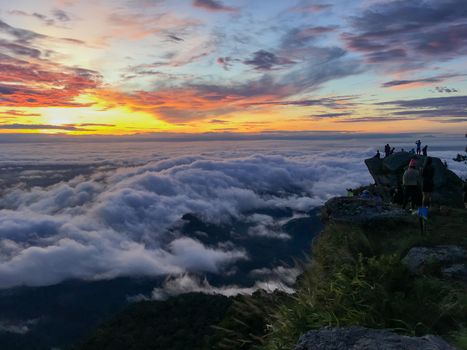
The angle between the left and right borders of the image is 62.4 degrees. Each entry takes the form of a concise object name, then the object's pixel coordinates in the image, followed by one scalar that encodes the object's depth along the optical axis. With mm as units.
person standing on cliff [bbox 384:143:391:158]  41812
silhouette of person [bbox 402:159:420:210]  18172
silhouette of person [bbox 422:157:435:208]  18469
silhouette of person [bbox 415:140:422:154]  36681
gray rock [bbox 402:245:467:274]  9391
